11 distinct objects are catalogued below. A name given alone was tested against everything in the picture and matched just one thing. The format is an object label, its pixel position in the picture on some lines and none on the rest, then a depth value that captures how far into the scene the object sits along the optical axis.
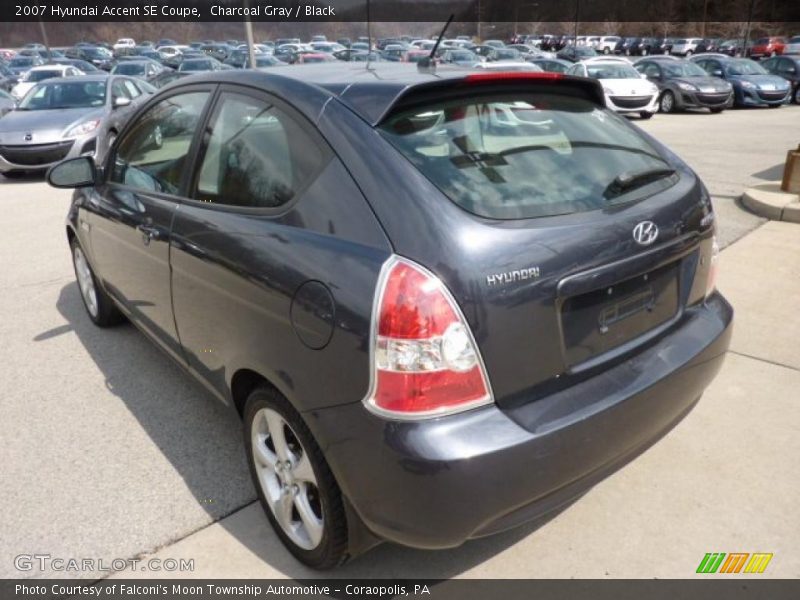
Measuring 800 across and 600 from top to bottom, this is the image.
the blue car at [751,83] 18.80
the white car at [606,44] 51.22
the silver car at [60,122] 10.14
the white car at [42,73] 18.23
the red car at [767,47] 39.88
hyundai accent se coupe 1.78
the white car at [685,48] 45.78
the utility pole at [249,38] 16.25
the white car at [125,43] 57.28
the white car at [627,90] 15.90
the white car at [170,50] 48.71
